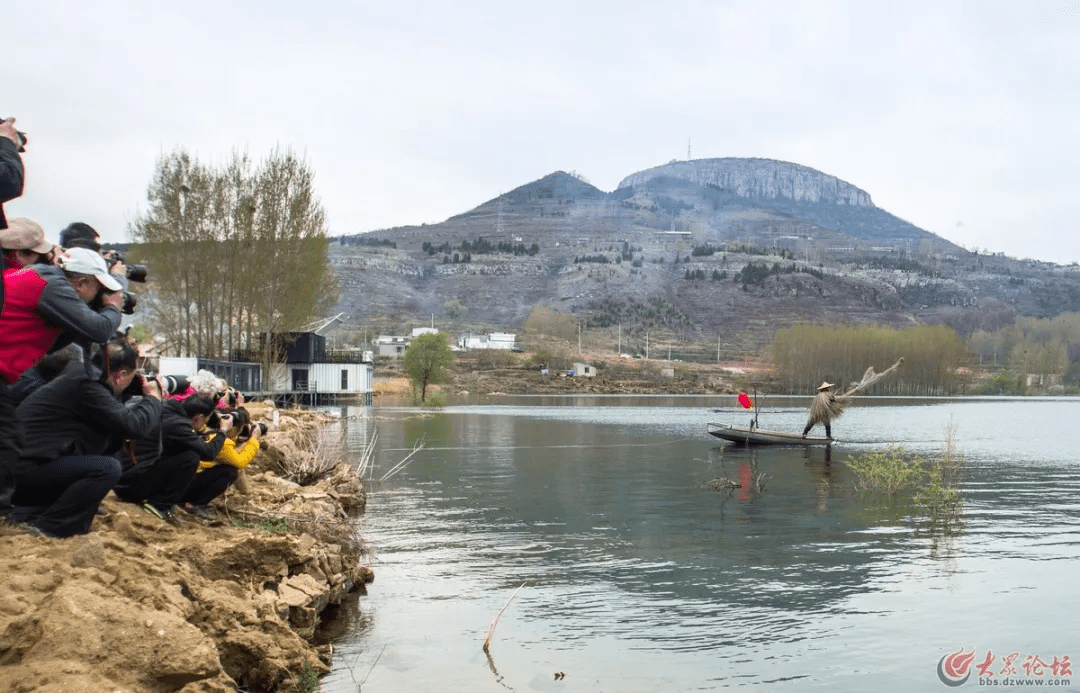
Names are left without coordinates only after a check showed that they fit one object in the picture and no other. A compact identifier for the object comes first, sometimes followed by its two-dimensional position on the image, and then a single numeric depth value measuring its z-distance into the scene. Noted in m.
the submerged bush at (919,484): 19.56
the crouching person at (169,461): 9.68
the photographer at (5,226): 6.12
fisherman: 39.34
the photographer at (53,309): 6.65
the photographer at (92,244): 7.72
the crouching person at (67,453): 7.14
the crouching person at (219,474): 11.07
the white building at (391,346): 139.75
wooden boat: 37.62
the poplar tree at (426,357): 77.81
